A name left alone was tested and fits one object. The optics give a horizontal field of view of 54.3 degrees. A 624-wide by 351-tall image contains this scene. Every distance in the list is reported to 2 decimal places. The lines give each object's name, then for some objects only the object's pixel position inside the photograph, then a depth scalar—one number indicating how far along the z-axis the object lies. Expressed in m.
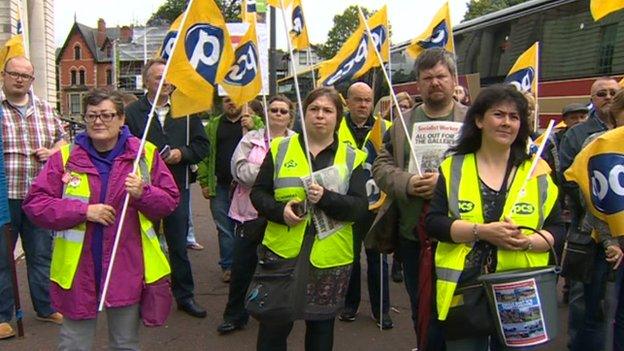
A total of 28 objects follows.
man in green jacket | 5.87
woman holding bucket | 2.77
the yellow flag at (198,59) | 4.02
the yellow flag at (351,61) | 5.95
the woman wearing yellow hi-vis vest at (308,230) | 3.24
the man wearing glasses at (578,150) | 4.11
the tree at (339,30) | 76.25
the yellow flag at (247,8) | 7.44
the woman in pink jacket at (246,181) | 4.81
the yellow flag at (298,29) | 7.29
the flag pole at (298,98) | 3.32
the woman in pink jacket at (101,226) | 3.14
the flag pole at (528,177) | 2.76
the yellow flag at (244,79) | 5.12
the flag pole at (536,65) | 5.95
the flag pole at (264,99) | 4.75
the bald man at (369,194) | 5.04
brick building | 85.75
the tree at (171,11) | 59.84
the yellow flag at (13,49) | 5.36
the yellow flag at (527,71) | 6.06
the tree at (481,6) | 47.16
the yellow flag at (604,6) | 4.81
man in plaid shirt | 4.66
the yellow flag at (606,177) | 3.09
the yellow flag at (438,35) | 5.93
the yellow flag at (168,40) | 5.29
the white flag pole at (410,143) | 3.46
